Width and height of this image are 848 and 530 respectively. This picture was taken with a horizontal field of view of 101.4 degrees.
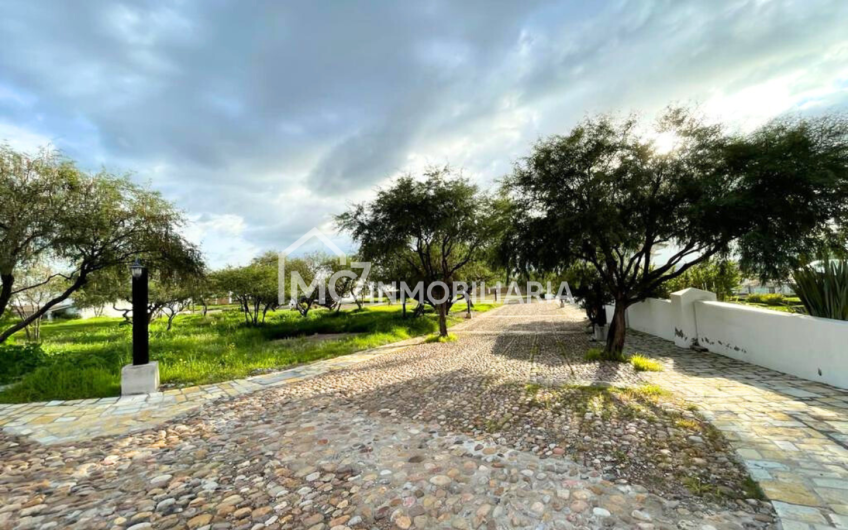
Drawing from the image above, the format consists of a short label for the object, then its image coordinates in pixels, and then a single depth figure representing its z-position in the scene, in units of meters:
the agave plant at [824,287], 6.40
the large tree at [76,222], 7.66
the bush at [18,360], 7.71
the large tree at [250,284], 18.17
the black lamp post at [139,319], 6.80
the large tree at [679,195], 6.05
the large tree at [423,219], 12.31
